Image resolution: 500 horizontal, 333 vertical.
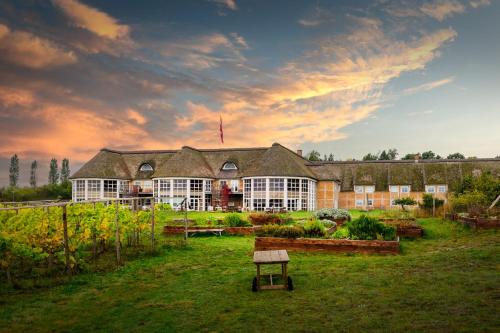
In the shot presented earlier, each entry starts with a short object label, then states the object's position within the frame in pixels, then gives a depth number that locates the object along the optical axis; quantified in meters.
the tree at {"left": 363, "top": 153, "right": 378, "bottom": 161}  104.29
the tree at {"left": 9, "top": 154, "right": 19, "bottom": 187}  125.25
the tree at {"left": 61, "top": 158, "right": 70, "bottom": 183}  129.88
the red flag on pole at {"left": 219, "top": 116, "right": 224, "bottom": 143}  56.84
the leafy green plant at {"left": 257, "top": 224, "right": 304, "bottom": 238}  15.31
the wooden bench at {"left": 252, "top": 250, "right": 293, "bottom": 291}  9.41
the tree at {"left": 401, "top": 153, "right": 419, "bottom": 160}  89.25
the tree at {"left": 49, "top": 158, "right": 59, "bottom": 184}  130.00
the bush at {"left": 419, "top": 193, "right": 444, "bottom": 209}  30.04
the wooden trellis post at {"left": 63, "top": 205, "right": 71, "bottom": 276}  11.30
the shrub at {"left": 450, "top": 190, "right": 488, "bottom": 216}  23.08
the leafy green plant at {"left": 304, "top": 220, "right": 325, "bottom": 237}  15.84
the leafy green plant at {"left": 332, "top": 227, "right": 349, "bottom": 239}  15.54
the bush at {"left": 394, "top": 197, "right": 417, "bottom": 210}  42.22
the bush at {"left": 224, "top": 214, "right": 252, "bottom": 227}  22.12
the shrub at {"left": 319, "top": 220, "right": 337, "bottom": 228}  20.42
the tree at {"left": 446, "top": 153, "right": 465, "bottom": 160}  96.69
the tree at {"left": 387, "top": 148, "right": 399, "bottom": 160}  113.19
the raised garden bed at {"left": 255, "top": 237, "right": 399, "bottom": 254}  13.86
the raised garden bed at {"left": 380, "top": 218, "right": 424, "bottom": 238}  18.11
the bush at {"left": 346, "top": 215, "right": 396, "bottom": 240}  15.27
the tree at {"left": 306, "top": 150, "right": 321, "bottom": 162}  108.83
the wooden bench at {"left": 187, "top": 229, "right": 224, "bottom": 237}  21.33
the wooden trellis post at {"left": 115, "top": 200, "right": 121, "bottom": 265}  13.36
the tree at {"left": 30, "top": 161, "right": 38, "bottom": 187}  133.75
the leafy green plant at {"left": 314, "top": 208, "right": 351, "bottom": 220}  24.31
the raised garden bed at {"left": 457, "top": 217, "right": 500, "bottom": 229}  16.81
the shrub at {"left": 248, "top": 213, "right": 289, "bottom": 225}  23.81
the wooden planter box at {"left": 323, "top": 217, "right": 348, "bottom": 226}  24.03
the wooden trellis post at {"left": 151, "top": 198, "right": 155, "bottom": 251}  15.71
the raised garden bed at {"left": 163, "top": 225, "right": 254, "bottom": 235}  21.11
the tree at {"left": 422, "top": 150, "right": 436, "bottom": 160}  94.91
